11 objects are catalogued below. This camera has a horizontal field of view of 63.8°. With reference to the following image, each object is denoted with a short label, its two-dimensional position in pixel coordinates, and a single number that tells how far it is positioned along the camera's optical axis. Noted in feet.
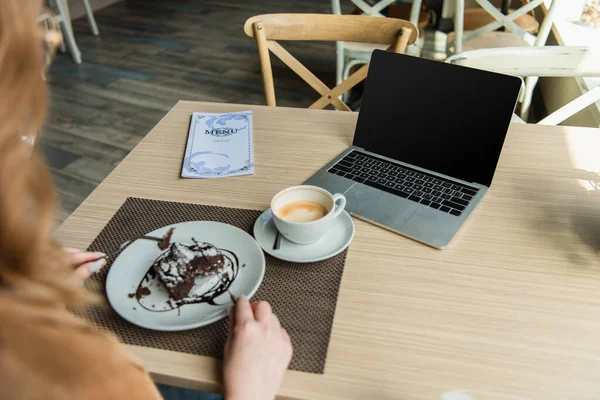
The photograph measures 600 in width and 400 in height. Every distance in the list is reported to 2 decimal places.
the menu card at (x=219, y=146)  3.13
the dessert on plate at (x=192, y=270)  2.21
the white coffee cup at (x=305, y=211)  2.39
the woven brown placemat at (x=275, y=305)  2.01
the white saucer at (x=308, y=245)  2.40
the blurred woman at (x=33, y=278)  1.11
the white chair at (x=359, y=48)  7.20
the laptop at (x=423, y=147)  2.67
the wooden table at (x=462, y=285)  1.87
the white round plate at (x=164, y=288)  2.11
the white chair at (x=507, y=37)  6.88
